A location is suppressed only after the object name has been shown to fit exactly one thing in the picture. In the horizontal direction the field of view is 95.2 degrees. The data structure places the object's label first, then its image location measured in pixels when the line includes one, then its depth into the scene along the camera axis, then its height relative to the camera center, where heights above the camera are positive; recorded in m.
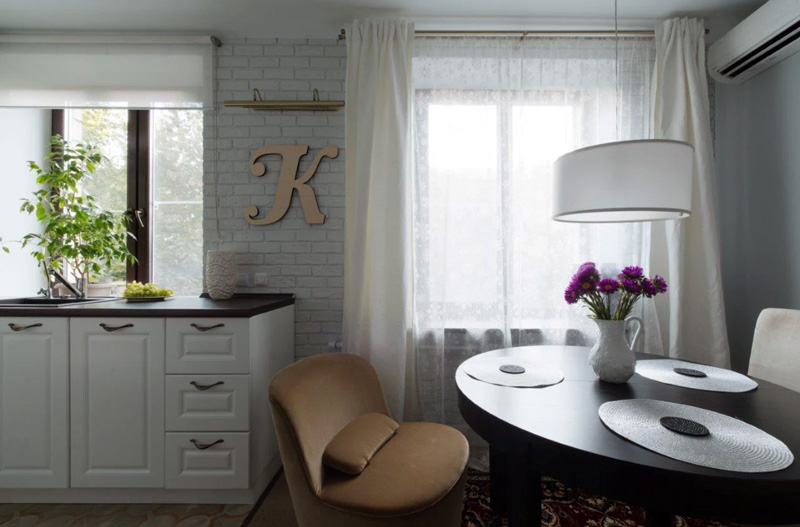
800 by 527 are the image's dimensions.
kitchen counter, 1.72 -0.23
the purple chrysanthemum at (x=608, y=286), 1.21 -0.08
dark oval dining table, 0.71 -0.42
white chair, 1.42 -0.35
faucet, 2.10 -0.13
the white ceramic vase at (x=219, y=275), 2.16 -0.08
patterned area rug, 1.64 -1.17
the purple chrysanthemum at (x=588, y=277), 1.24 -0.05
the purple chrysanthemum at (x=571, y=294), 1.25 -0.11
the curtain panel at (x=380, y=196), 2.16 +0.39
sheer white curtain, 2.24 +0.49
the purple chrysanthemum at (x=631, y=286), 1.20 -0.08
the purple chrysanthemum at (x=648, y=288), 1.21 -0.09
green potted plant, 2.31 +0.24
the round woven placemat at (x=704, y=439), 0.75 -0.41
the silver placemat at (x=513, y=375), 1.25 -0.41
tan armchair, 1.11 -0.72
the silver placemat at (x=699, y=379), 1.20 -0.41
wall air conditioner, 1.82 +1.18
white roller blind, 2.34 +1.22
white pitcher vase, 1.22 -0.31
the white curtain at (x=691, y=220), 2.14 +0.25
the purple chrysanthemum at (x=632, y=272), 1.22 -0.03
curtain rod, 2.22 +1.40
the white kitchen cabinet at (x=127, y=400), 1.73 -0.66
